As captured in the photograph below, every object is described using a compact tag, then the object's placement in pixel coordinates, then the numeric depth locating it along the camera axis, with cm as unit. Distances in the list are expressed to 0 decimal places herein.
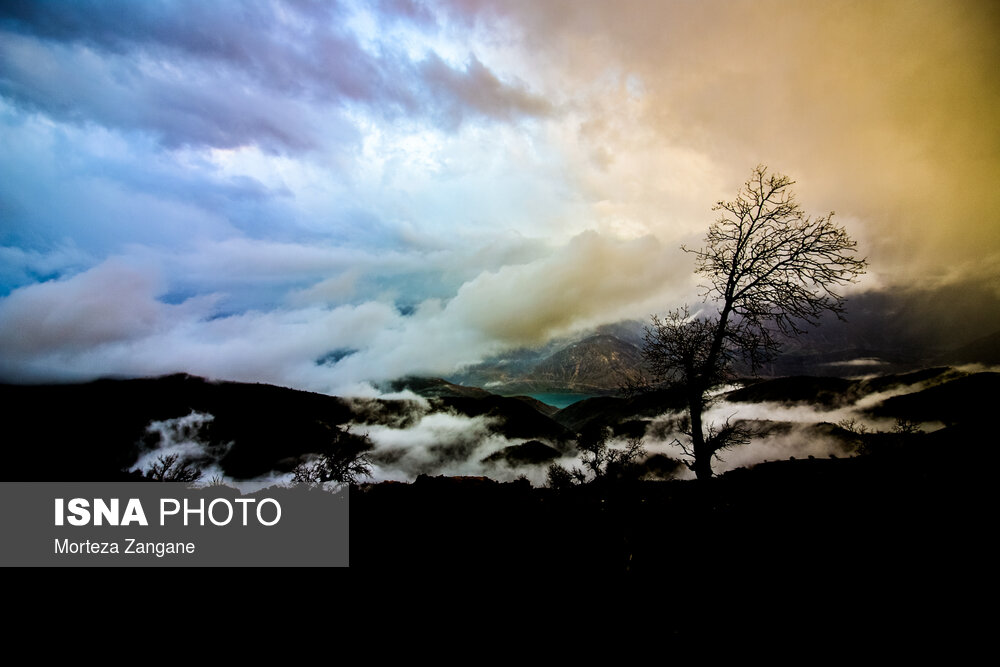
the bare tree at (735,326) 1013
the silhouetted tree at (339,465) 3036
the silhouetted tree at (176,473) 1096
